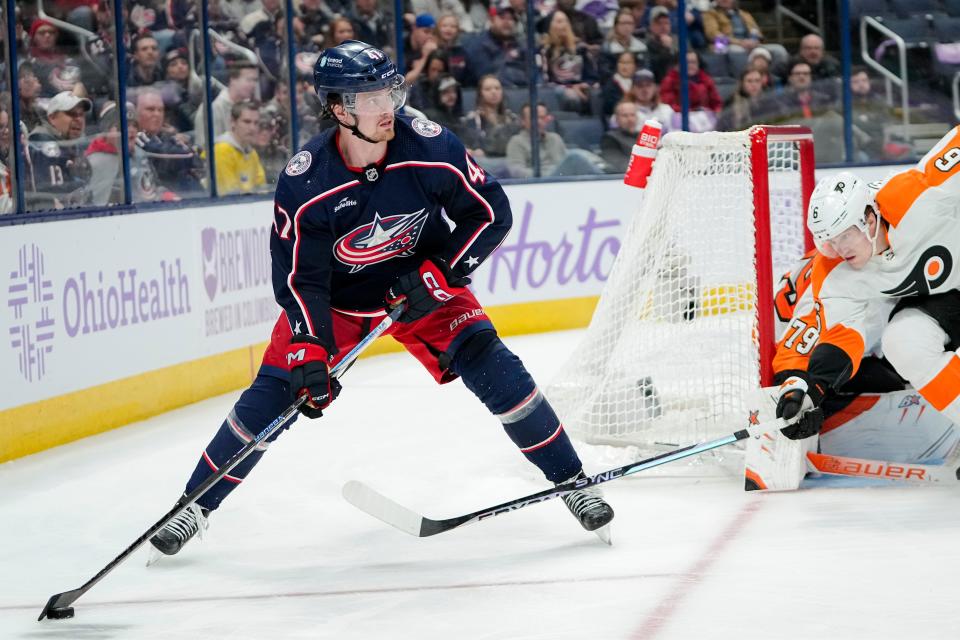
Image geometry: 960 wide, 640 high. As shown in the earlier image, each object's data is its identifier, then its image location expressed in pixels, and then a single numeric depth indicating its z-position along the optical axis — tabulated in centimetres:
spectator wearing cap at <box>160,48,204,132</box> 1127
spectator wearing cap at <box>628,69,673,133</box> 1503
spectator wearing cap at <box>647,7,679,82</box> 1505
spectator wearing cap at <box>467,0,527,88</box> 1466
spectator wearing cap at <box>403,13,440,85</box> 1427
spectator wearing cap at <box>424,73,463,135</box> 1435
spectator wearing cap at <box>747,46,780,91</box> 1533
